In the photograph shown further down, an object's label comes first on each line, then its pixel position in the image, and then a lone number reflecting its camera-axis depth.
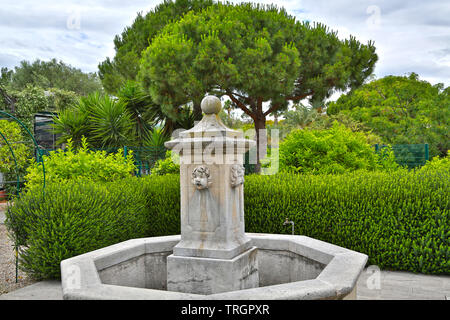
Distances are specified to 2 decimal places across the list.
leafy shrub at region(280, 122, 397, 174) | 7.64
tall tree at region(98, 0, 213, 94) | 18.56
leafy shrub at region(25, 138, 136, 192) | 6.91
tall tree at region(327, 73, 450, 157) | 16.48
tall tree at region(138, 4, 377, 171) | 12.44
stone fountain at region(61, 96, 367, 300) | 3.22
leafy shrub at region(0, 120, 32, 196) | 12.43
